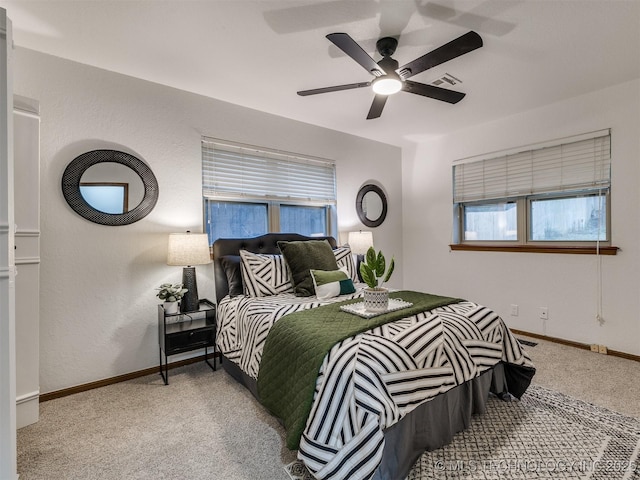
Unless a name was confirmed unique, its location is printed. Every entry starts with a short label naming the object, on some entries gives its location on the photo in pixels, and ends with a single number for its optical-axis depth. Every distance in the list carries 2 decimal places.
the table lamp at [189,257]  2.57
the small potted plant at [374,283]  1.93
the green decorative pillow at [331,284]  2.55
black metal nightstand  2.50
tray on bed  1.88
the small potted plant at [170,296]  2.56
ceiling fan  1.74
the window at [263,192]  3.14
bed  1.31
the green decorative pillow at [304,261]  2.67
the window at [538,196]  3.07
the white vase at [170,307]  2.55
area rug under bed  1.51
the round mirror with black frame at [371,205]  4.25
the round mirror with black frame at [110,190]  2.39
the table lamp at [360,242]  3.79
